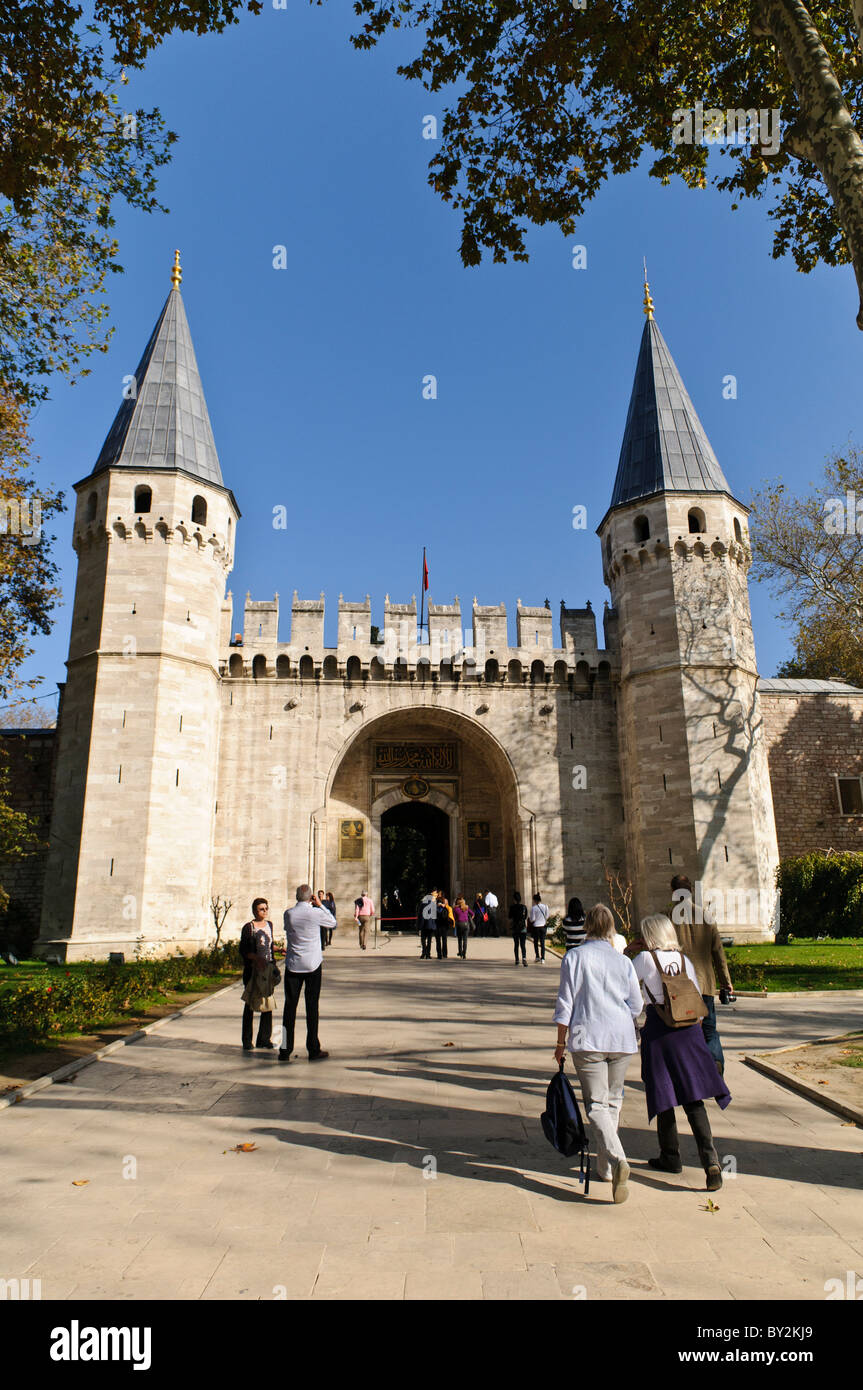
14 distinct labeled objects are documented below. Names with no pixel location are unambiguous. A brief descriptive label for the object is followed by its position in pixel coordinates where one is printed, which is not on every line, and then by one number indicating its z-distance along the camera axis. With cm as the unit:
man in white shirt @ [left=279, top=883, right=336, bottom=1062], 740
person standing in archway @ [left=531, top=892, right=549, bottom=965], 1648
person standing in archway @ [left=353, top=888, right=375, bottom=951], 1930
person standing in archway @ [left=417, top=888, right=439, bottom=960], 1727
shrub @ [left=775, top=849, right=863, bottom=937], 2056
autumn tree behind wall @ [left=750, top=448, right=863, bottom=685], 2241
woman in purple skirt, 451
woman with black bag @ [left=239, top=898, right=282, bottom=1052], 795
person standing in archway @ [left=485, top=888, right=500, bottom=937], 2264
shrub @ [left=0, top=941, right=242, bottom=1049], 863
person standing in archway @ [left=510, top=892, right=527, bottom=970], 1600
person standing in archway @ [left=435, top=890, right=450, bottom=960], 1741
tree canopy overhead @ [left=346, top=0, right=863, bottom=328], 858
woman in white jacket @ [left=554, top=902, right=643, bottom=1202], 431
